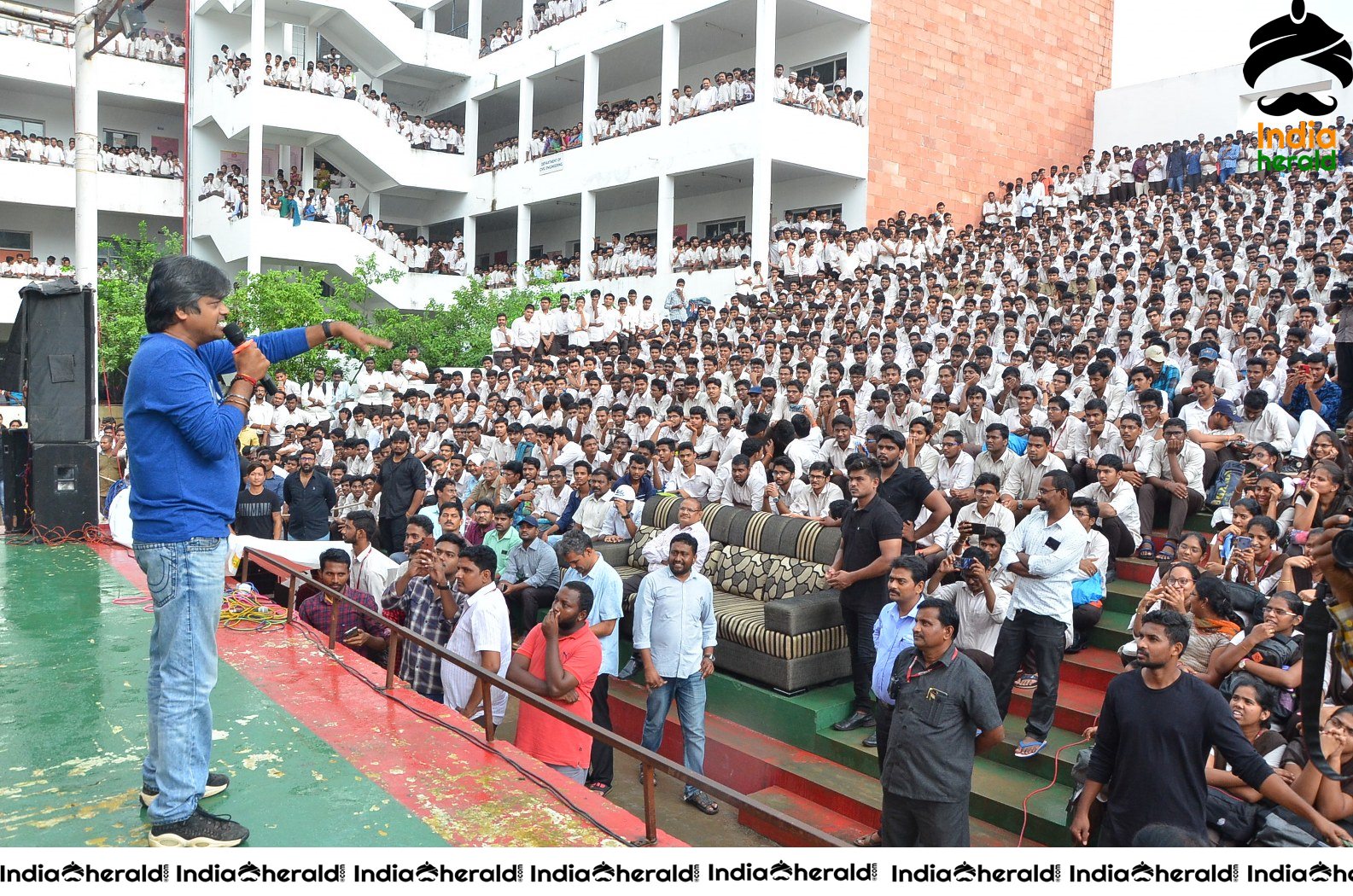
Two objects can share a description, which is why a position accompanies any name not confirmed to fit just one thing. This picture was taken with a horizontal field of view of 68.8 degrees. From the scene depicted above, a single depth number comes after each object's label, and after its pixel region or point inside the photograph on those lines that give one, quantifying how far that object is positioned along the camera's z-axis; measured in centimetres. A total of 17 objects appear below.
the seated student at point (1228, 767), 430
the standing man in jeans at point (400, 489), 1124
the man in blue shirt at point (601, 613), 680
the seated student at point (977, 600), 640
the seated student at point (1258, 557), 604
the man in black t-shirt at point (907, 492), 744
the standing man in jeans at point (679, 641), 652
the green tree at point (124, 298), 1977
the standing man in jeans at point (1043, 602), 599
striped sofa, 731
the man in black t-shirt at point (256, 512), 1037
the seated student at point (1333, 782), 408
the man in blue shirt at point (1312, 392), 888
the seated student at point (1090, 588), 699
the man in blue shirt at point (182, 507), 303
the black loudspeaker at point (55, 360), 846
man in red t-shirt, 528
